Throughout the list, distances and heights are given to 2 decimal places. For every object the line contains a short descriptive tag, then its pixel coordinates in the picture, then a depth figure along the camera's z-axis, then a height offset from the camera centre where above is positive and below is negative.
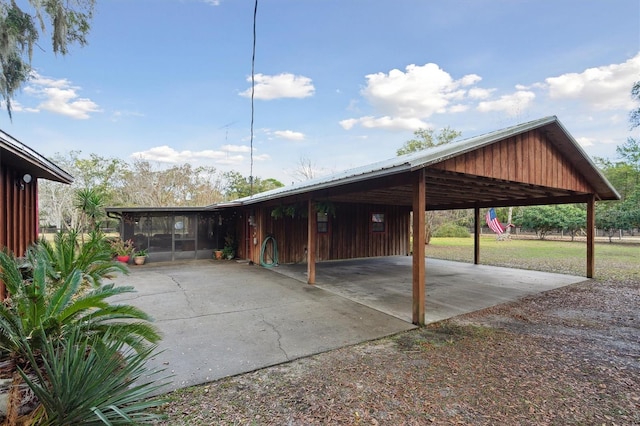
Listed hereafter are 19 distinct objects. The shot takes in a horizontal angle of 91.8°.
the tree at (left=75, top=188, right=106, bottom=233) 11.34 +0.33
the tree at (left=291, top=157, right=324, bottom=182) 26.66 +3.81
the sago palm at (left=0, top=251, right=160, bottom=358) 2.08 -0.73
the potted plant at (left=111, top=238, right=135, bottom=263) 10.56 -1.21
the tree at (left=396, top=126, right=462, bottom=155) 21.42 +5.35
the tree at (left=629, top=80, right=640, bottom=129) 10.88 +3.75
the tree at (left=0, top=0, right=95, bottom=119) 5.79 +3.64
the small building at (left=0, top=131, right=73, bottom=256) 3.63 +0.38
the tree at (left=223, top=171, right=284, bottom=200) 28.56 +2.62
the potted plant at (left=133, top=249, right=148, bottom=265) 10.58 -1.48
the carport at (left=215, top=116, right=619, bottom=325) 4.66 +0.52
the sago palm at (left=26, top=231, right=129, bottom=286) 4.40 -0.64
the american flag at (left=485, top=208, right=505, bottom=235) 16.92 -0.43
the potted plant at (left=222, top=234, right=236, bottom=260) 11.98 -1.33
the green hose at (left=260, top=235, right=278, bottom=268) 10.18 -1.31
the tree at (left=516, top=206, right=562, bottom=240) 25.11 -0.42
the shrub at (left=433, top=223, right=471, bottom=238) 30.80 -1.78
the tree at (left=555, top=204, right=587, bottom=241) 23.53 -0.35
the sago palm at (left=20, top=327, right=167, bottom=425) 1.68 -0.98
